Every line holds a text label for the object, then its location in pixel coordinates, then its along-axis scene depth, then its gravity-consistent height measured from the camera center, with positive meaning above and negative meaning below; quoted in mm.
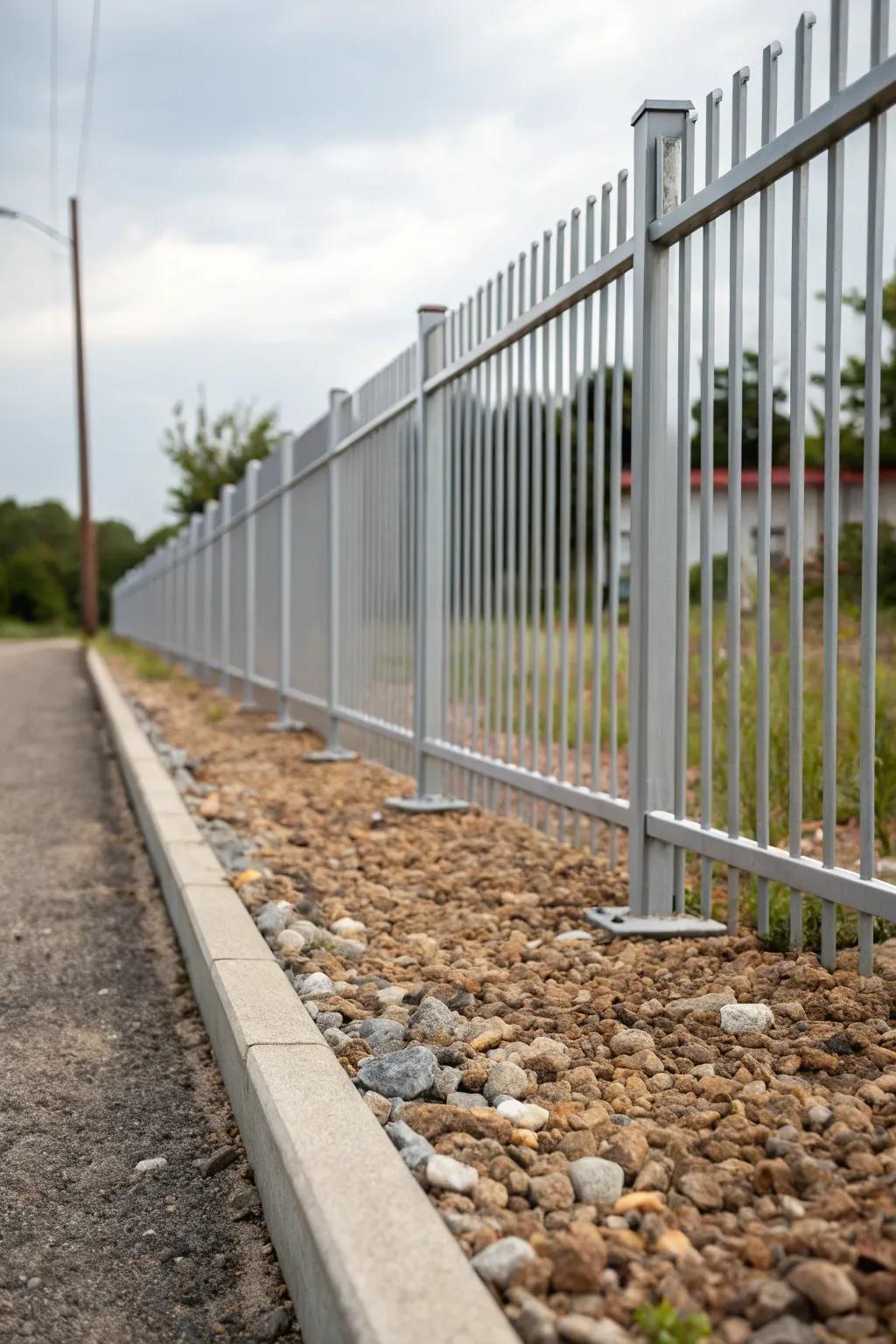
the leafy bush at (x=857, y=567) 7359 +287
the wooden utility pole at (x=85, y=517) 32625 +2328
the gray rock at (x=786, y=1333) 1653 -873
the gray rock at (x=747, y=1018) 2928 -874
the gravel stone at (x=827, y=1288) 1726 -857
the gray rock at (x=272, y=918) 4012 -910
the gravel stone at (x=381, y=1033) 2918 -911
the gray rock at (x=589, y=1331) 1683 -887
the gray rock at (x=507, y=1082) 2637 -908
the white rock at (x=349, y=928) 4094 -950
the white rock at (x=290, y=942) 3748 -915
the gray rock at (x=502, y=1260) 1868 -891
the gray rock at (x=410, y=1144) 2283 -905
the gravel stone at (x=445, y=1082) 2656 -915
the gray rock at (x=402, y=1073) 2645 -901
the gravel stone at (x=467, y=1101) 2576 -922
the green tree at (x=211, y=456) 44000 +5025
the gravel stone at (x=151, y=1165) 2750 -1110
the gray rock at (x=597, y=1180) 2156 -901
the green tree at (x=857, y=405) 9922 +1852
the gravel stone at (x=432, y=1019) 2992 -904
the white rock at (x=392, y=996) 3316 -932
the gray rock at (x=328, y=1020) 3090 -920
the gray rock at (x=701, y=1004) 3080 -887
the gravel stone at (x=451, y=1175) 2170 -895
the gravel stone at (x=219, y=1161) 2734 -1096
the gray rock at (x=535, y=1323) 1704 -890
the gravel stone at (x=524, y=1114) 2482 -916
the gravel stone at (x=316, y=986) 3344 -922
